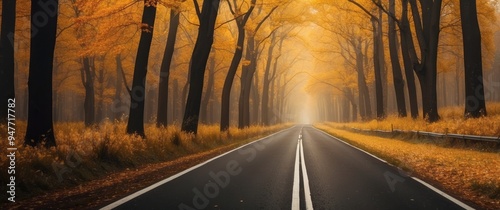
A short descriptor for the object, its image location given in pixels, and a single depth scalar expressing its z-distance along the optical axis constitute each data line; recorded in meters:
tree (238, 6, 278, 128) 32.41
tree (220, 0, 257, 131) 26.53
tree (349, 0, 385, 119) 31.03
